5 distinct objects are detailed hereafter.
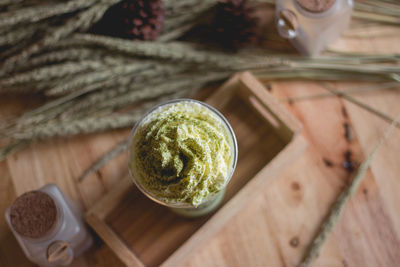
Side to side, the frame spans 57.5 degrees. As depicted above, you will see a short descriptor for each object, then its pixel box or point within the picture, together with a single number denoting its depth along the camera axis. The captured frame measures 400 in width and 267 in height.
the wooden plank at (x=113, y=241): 0.65
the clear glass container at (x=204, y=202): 0.58
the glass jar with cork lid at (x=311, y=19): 0.73
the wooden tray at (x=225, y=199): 0.68
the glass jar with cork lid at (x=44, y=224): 0.62
